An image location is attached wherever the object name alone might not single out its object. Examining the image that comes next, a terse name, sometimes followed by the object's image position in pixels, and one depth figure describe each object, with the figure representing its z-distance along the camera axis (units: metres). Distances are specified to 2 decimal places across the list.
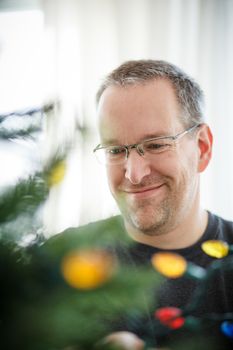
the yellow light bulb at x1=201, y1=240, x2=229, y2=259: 0.94
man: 1.14
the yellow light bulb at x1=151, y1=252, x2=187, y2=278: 0.73
